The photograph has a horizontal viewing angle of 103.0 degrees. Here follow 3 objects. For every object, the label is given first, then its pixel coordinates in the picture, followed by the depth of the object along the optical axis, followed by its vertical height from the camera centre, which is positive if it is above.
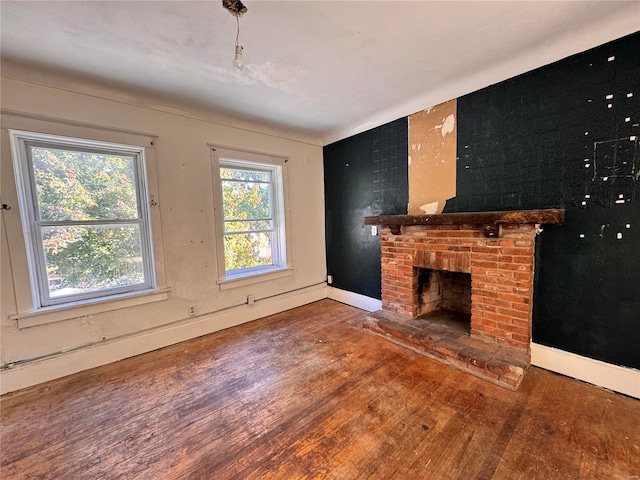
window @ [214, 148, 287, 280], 3.22 +0.06
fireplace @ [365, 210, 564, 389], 2.07 -0.75
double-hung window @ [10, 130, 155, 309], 2.13 +0.10
